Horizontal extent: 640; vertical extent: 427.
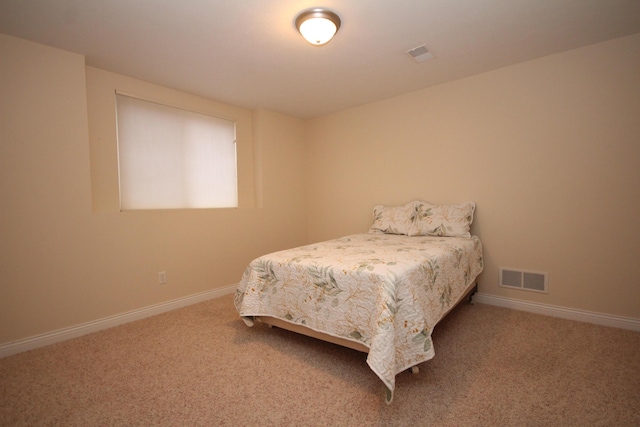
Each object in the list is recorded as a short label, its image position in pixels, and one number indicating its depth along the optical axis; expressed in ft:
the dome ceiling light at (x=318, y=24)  6.08
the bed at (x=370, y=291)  5.14
